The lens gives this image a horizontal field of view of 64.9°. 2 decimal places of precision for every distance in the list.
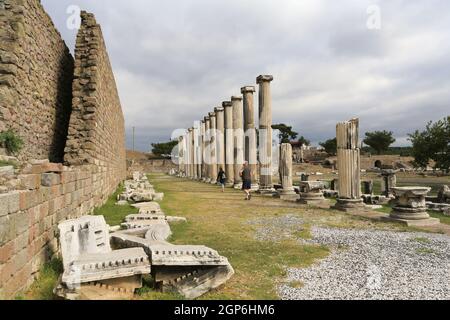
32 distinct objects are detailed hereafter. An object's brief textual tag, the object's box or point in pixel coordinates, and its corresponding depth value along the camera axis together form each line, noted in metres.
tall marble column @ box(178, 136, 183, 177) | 51.00
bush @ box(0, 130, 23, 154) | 6.59
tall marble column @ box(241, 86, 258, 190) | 21.28
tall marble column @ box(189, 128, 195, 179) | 39.79
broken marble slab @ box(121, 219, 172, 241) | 6.38
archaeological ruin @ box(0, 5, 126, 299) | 4.09
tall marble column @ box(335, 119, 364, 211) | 12.05
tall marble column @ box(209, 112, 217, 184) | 29.63
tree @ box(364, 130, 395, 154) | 76.88
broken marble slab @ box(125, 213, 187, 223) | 8.48
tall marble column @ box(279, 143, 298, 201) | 16.36
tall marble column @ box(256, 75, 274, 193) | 18.53
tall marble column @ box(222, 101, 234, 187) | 25.08
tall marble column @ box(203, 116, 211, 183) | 31.27
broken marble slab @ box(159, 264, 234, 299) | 4.20
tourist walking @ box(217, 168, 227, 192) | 20.38
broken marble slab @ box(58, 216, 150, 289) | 3.88
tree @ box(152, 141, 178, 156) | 86.85
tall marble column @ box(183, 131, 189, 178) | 44.34
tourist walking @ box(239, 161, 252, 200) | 15.66
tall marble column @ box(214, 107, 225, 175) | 28.27
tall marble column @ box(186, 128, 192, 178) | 42.36
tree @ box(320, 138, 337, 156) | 77.44
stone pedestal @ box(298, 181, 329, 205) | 13.92
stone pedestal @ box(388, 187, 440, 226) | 9.26
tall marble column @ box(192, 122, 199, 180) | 37.95
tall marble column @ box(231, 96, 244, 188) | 24.02
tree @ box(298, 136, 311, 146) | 91.78
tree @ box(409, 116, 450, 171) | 27.11
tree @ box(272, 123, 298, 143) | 88.50
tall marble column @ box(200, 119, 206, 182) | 33.36
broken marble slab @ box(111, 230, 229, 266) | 4.29
